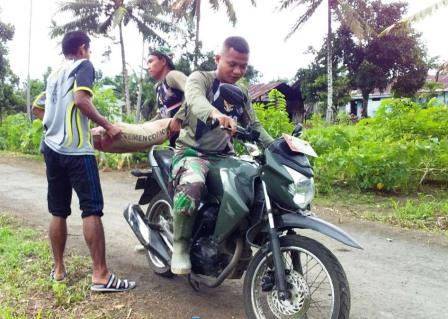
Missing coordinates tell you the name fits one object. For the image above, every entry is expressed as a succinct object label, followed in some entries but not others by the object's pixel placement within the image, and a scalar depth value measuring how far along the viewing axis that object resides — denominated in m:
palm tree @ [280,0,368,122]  25.83
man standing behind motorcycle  4.46
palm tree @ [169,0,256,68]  26.05
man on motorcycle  3.21
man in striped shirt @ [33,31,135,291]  3.66
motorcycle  2.78
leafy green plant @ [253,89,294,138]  8.69
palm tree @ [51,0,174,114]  28.83
